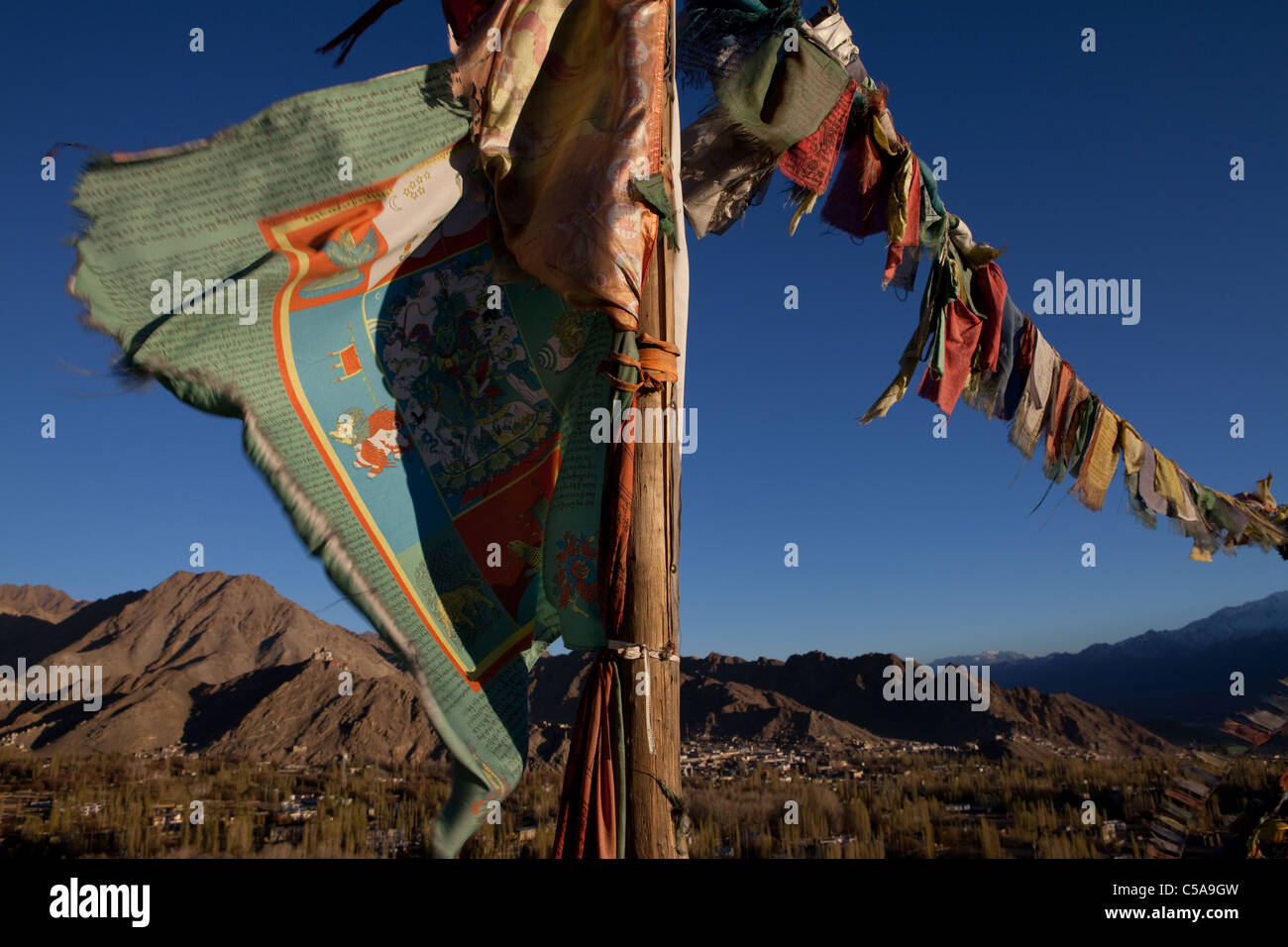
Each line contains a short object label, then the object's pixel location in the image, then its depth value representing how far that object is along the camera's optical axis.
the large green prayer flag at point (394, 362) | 2.21
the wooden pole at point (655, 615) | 2.09
